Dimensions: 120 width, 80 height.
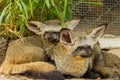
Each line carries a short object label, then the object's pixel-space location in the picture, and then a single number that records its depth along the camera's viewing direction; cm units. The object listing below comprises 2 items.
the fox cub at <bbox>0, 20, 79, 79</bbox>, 602
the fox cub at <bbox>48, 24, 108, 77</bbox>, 594
